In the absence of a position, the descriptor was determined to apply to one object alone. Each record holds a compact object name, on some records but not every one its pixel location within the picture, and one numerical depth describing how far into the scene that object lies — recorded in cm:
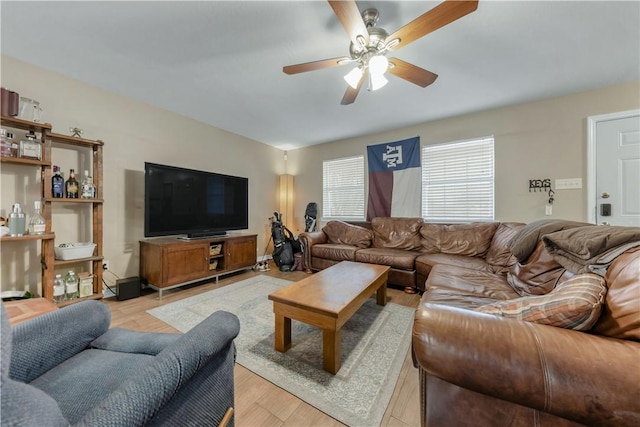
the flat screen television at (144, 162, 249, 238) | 275
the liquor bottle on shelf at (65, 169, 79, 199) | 233
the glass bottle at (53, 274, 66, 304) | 219
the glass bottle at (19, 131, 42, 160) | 204
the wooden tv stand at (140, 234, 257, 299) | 267
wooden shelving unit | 201
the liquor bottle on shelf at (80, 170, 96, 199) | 240
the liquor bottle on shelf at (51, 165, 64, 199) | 223
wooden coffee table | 143
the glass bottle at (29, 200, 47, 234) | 206
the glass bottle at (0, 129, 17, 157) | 195
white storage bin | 223
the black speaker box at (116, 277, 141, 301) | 256
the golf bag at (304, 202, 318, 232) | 466
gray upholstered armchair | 42
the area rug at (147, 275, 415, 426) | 125
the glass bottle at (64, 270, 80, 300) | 227
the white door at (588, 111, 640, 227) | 245
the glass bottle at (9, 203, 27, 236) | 193
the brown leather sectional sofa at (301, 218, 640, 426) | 62
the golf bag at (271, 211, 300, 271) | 376
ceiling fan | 125
